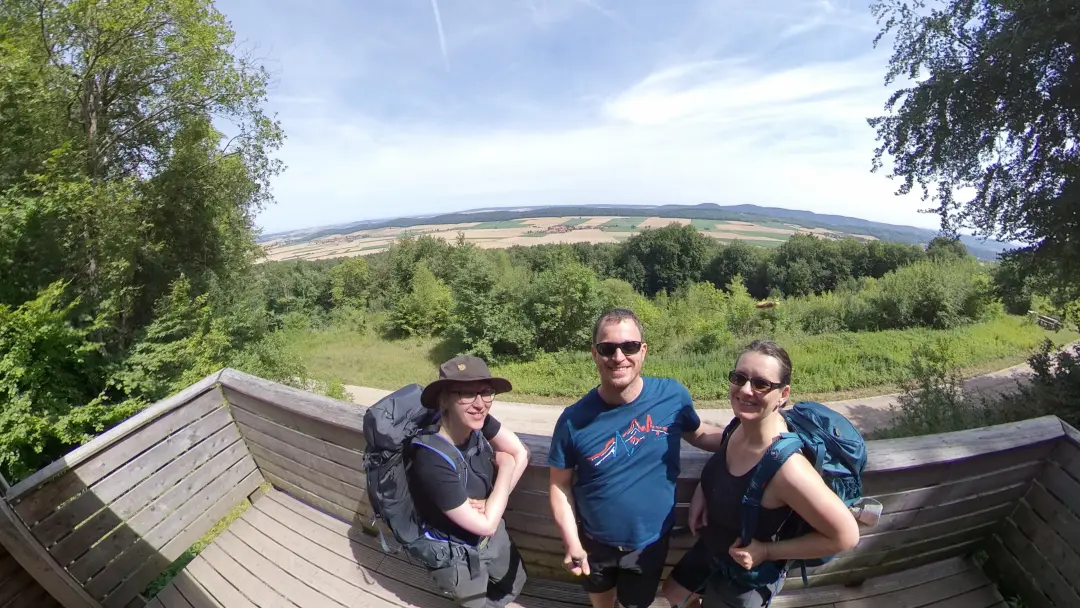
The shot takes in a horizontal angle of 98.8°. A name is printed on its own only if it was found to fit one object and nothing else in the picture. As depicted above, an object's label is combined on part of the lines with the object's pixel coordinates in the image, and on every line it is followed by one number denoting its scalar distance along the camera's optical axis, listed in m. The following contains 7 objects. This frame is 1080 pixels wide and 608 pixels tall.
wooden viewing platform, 2.27
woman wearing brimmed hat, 1.97
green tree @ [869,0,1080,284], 7.20
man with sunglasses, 2.03
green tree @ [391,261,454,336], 26.89
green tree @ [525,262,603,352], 20.83
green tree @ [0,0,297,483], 9.02
